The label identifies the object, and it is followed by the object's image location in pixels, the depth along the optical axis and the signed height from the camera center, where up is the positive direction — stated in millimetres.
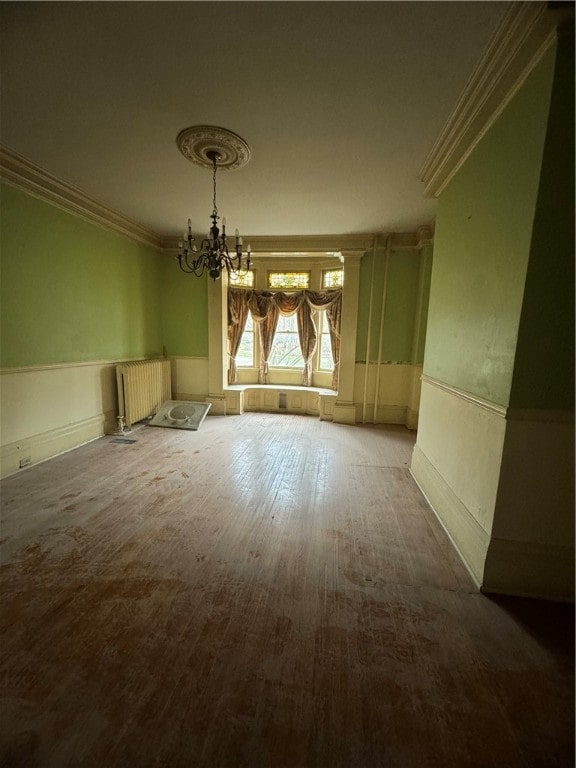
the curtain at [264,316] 6078 +424
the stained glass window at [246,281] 6090 +1074
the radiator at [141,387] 4574 -825
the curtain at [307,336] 6027 +74
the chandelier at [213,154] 2473 +1541
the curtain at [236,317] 6027 +392
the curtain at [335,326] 5730 +269
